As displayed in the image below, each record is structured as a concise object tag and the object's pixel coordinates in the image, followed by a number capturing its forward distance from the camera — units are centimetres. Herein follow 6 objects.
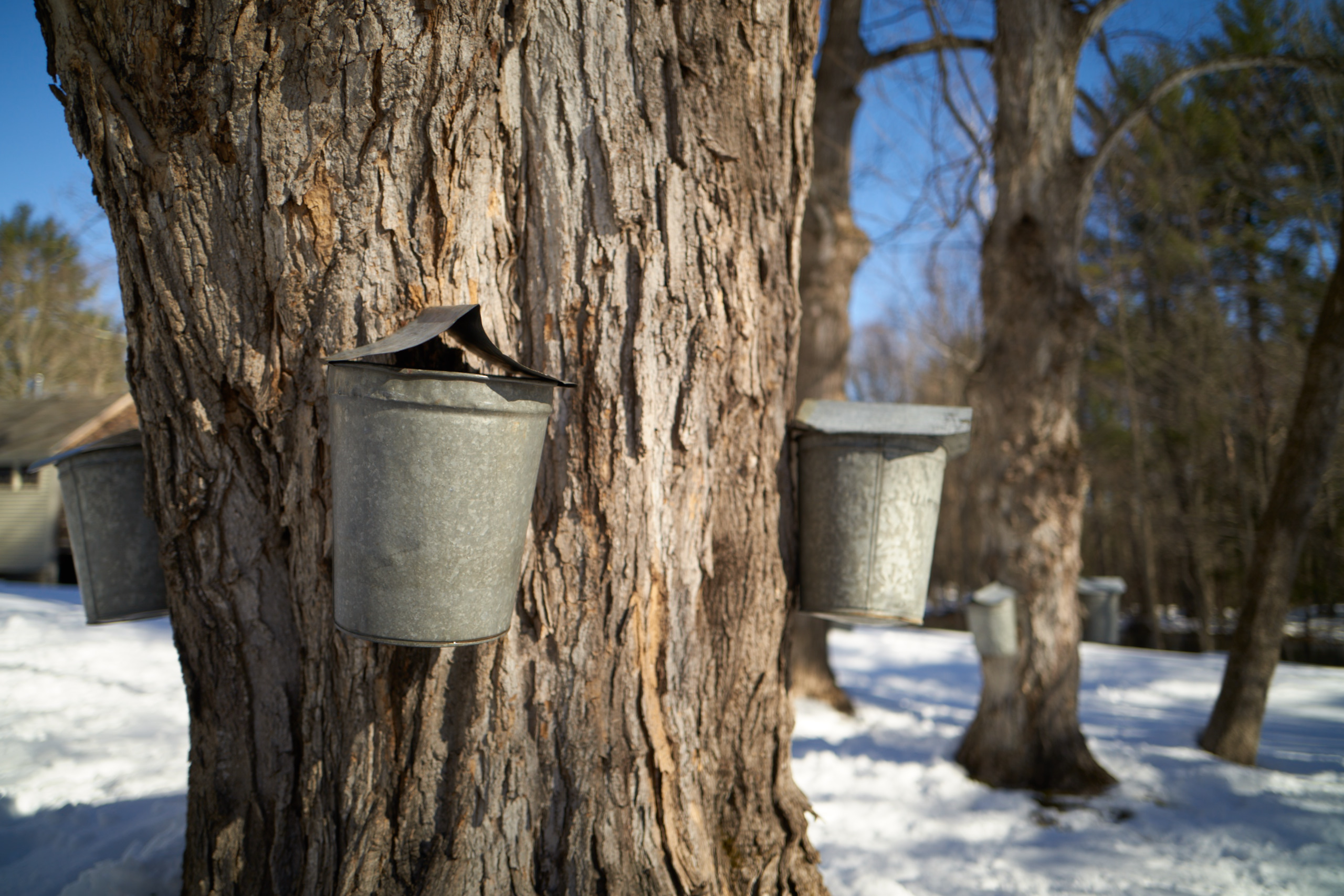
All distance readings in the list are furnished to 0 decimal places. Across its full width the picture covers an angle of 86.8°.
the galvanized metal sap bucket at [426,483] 115
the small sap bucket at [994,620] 362
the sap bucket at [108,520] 174
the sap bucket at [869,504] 180
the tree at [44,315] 1495
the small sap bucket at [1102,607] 611
